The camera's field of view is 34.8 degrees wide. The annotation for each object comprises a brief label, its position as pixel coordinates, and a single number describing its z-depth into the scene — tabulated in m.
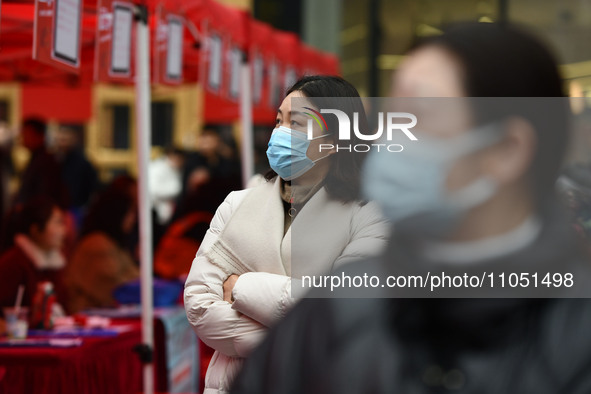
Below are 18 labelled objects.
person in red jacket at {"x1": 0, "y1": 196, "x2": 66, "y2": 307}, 5.28
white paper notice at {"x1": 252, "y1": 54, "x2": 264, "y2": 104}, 9.06
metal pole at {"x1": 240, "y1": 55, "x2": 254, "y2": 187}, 6.78
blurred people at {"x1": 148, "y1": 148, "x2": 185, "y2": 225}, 12.89
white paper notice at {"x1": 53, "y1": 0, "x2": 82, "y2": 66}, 3.91
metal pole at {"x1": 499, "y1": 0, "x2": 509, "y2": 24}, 12.38
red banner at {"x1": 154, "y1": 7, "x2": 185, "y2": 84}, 5.75
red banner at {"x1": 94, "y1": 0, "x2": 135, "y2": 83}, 4.63
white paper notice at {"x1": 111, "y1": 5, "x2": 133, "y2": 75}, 4.71
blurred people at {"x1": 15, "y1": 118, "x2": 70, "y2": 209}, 8.88
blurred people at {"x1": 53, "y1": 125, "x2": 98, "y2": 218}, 10.46
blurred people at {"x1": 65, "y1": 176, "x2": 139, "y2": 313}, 6.29
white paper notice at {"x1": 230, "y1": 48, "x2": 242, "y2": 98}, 7.57
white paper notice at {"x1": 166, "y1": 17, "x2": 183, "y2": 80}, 5.80
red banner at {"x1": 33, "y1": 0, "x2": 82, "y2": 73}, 3.75
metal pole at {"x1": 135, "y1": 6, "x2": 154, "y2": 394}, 4.53
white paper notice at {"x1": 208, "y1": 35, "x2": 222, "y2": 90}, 6.88
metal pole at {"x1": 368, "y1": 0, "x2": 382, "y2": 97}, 14.91
